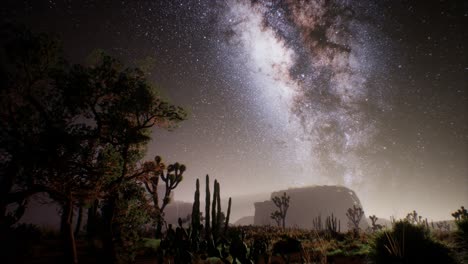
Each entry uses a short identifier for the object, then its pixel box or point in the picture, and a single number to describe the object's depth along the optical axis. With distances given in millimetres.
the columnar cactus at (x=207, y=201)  18703
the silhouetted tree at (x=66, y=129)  10602
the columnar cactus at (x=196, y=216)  10890
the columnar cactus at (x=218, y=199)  19125
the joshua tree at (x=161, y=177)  14062
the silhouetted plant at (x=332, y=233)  22312
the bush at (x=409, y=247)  7184
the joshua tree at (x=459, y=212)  34828
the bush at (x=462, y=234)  8284
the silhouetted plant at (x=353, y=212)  48356
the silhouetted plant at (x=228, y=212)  20422
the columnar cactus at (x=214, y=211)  16947
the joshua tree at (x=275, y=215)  46256
